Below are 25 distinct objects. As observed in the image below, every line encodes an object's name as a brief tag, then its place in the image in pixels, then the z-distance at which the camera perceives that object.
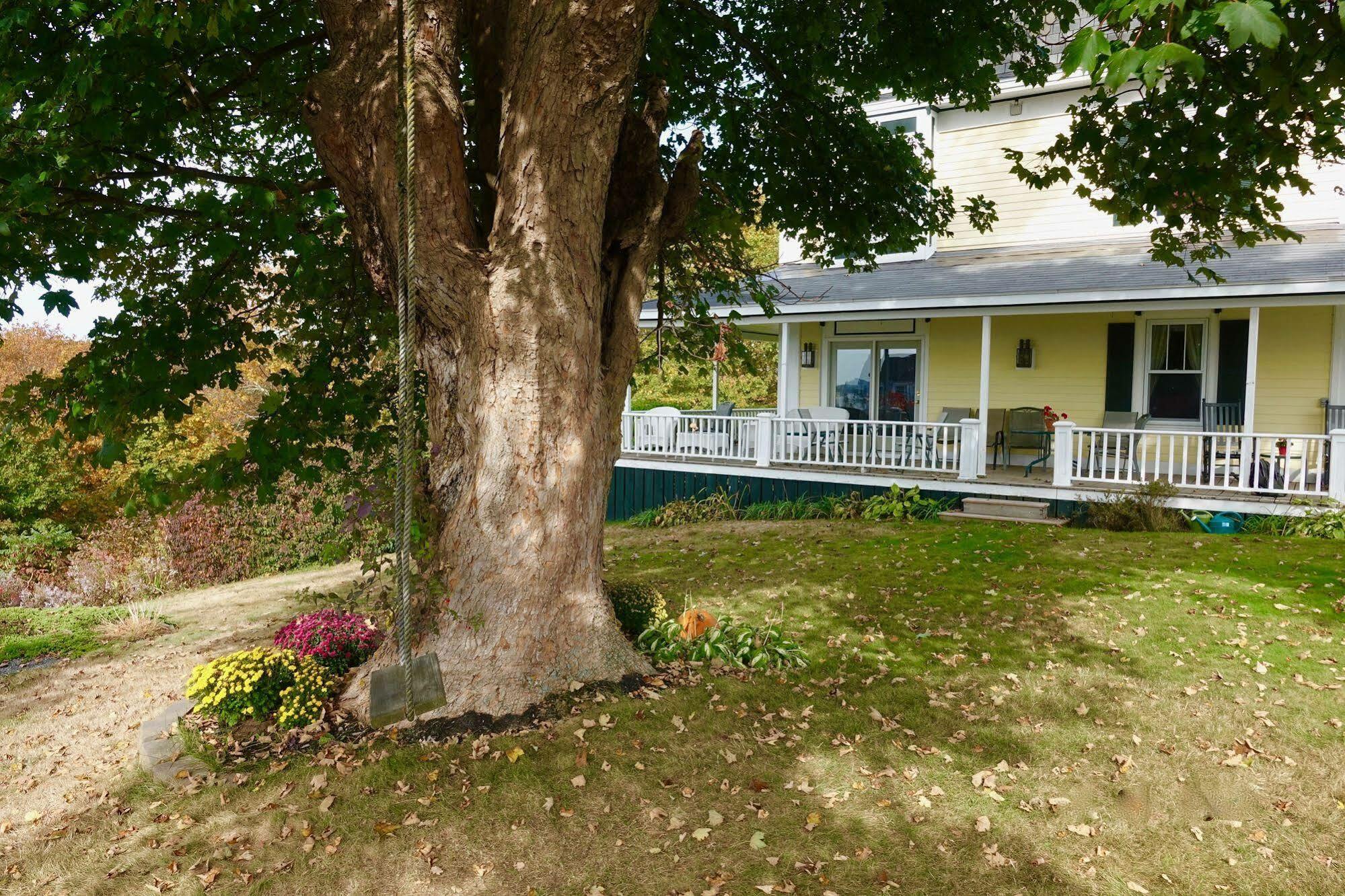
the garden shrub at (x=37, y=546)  13.93
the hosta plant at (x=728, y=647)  5.94
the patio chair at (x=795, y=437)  14.32
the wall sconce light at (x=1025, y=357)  14.85
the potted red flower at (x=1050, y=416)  13.92
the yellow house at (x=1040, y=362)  11.95
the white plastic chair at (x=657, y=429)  15.53
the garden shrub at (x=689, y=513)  13.91
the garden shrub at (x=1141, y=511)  11.14
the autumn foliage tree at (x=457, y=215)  4.69
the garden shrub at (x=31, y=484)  14.71
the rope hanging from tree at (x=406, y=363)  3.69
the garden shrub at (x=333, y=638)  5.59
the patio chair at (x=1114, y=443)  13.34
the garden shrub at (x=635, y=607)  6.22
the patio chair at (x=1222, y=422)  12.66
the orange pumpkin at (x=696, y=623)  6.25
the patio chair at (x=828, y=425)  13.99
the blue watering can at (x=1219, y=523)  11.09
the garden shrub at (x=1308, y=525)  10.30
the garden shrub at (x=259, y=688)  4.96
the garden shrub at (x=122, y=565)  11.44
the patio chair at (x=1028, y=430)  14.00
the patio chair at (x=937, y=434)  13.26
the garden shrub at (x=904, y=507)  12.52
